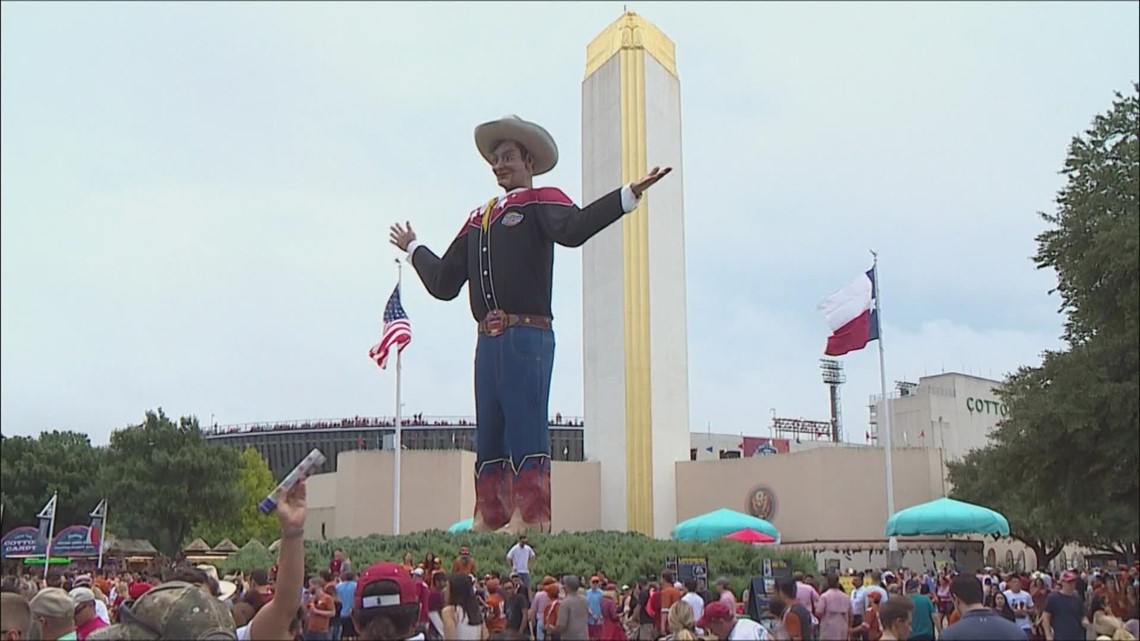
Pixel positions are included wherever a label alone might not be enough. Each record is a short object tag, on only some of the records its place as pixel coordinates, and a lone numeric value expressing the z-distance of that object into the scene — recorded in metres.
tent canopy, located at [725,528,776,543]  22.91
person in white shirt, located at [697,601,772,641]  7.54
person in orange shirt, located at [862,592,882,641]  14.14
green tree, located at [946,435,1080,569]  34.16
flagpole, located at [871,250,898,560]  29.91
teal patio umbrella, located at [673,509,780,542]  23.22
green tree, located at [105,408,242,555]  45.66
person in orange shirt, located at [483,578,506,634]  13.15
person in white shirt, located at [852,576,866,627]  14.82
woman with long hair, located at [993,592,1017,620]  14.49
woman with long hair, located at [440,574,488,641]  7.91
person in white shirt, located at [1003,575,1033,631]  15.70
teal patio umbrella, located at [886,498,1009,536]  21.28
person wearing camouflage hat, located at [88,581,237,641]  4.49
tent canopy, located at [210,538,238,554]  35.52
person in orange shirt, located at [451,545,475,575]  15.58
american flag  28.31
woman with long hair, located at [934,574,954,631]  20.42
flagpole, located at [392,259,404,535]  29.80
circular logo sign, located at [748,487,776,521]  36.94
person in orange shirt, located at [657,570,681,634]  13.51
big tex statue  20.09
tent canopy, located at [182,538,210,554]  32.47
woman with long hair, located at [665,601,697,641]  8.73
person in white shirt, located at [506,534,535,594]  16.70
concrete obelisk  37.56
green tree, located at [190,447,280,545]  51.62
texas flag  28.88
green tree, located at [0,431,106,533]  47.53
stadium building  35.72
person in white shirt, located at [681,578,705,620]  12.84
